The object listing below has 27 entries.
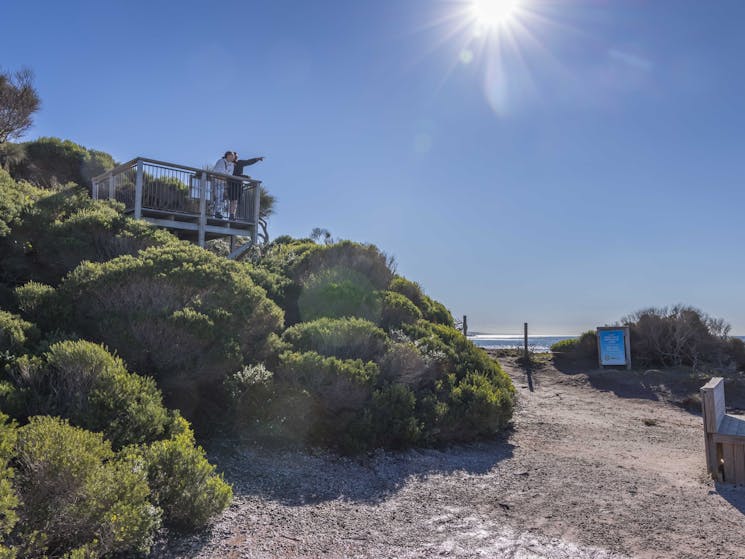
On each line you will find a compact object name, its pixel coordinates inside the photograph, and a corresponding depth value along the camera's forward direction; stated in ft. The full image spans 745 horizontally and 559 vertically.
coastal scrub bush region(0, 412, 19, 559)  7.53
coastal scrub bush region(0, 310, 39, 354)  13.87
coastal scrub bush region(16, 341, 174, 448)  12.16
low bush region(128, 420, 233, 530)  10.78
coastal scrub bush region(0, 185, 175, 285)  21.17
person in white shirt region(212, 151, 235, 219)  36.50
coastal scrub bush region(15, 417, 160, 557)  8.81
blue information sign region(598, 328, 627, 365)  47.52
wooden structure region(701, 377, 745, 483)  18.28
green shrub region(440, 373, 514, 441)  21.34
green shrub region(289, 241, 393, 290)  28.91
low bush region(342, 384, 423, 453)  18.34
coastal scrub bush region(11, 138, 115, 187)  55.88
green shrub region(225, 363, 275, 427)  17.38
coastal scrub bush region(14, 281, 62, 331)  16.38
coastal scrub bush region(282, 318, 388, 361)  20.51
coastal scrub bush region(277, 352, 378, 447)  18.35
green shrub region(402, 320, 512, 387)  23.89
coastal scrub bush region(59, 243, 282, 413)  16.20
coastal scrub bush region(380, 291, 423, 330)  25.95
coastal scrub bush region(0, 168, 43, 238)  21.97
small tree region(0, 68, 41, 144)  57.00
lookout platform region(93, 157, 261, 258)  33.99
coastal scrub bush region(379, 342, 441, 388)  20.79
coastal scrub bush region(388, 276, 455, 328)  30.12
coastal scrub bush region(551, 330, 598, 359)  51.83
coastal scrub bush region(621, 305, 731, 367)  48.06
